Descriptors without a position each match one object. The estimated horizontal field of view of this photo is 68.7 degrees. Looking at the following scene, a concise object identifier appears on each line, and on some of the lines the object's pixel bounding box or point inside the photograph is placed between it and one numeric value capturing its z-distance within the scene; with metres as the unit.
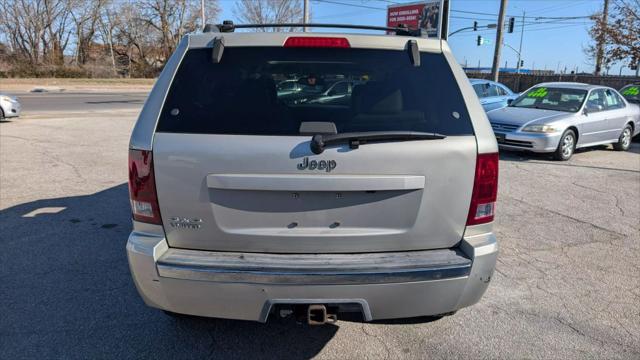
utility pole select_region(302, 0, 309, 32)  26.66
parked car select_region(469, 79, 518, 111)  14.95
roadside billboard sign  29.28
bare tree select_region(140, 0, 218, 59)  52.97
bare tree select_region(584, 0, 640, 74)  21.88
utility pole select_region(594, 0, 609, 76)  23.63
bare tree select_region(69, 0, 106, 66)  50.62
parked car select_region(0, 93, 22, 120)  13.84
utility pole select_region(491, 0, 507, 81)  20.05
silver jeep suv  2.42
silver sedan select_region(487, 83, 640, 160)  9.71
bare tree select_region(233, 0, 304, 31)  44.91
